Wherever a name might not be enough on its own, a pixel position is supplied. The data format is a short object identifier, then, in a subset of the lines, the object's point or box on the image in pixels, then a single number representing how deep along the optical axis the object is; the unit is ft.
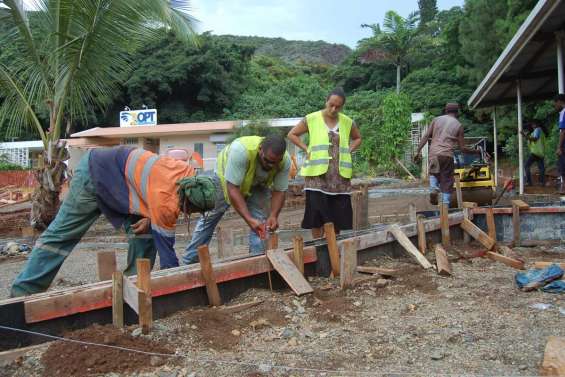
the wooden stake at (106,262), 12.60
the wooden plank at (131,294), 10.16
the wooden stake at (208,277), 11.80
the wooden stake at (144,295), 10.09
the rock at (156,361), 9.20
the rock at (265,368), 8.84
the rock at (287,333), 10.58
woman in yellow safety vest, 16.34
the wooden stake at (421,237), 17.58
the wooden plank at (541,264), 15.97
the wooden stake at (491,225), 20.24
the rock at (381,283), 14.06
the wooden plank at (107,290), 9.97
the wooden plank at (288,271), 12.80
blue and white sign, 94.07
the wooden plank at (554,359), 8.06
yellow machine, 26.78
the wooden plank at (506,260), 16.40
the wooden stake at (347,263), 13.65
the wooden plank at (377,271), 14.84
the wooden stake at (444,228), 18.74
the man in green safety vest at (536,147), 35.81
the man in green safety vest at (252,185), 13.20
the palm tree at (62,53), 23.26
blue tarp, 13.61
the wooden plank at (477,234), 18.79
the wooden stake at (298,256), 13.75
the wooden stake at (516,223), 20.62
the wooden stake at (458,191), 23.40
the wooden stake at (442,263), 15.24
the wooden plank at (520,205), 20.65
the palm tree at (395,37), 115.03
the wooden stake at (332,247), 14.16
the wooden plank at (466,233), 20.49
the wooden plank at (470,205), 21.40
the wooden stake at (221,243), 18.60
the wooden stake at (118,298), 10.38
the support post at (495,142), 45.59
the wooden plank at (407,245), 15.85
